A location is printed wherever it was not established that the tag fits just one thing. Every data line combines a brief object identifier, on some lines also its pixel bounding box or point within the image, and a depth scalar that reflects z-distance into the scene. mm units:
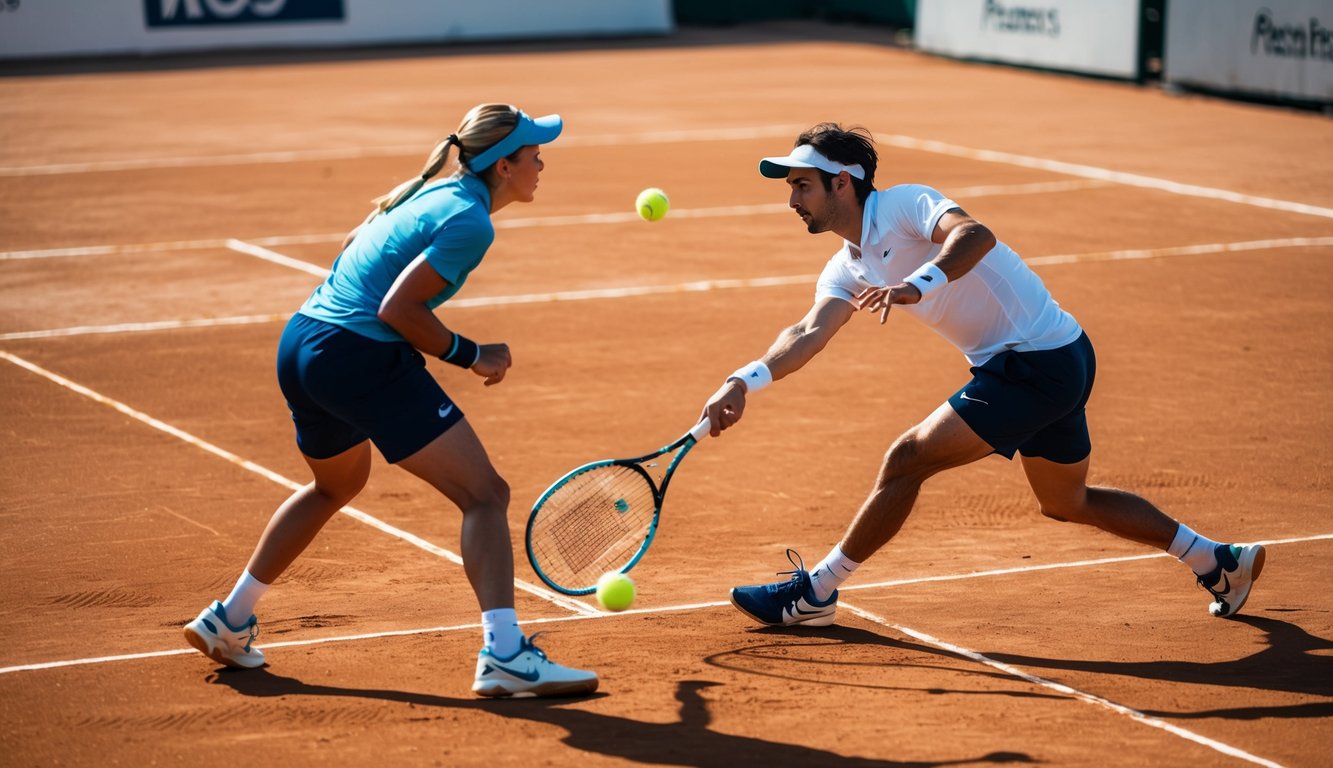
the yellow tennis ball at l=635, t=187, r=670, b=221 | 15734
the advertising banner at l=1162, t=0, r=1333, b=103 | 44125
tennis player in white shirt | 12812
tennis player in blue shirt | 11469
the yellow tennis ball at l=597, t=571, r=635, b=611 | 12125
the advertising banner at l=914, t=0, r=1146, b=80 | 51937
